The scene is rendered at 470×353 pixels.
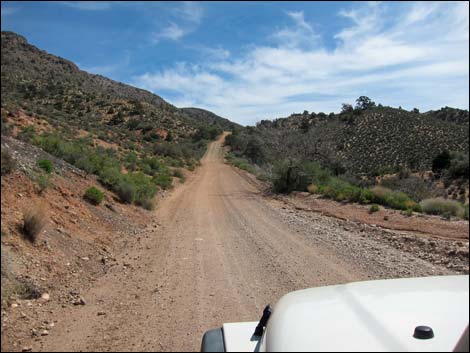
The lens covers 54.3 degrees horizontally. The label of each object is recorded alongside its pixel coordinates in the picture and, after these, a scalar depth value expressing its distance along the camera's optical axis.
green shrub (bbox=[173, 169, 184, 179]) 32.81
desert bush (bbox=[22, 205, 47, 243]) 7.63
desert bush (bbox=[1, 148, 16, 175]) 6.21
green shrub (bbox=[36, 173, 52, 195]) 10.25
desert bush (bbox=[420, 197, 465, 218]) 14.56
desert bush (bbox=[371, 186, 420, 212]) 16.86
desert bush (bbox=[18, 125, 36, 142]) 14.31
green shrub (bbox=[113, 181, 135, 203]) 15.89
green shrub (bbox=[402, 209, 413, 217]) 15.50
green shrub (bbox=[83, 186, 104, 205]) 13.00
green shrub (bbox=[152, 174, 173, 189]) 24.94
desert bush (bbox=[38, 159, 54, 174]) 12.02
